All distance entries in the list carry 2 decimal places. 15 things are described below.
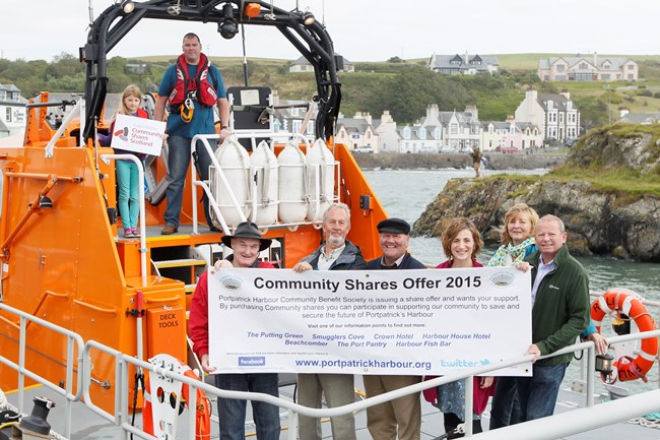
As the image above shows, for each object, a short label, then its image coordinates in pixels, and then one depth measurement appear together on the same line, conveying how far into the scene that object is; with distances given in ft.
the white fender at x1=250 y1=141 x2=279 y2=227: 23.91
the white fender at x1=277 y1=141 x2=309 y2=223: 24.67
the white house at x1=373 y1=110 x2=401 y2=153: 433.07
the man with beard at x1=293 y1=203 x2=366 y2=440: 16.83
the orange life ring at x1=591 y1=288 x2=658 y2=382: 22.98
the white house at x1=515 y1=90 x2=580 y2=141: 506.89
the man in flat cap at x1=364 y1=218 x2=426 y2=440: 16.53
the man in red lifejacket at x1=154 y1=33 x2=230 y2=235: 24.80
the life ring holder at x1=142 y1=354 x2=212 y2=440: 17.19
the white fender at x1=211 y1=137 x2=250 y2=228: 23.52
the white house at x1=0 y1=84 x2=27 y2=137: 240.12
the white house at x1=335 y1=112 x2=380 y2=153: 413.39
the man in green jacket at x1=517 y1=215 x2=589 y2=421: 16.51
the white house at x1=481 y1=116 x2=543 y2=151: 468.46
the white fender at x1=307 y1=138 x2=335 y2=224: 24.88
